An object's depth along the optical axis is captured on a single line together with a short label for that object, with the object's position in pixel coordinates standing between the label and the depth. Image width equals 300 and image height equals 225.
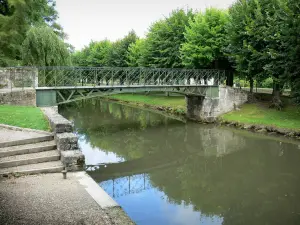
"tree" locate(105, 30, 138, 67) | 49.37
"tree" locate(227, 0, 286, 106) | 22.02
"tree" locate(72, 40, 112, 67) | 56.09
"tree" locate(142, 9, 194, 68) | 35.37
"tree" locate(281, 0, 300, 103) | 13.96
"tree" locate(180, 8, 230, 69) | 28.89
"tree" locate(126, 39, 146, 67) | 42.41
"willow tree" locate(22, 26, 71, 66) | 21.44
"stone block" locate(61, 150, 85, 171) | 8.57
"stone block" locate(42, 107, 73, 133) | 9.87
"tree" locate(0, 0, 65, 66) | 22.81
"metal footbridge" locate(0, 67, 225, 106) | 17.77
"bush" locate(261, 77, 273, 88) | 43.98
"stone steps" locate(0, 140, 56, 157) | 8.98
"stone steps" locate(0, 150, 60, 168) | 8.41
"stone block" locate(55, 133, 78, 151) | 9.10
